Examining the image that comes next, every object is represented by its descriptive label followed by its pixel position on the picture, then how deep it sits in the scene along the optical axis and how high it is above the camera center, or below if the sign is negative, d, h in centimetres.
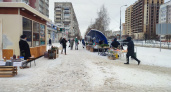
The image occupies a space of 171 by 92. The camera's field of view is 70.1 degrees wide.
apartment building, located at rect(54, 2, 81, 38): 7829 +1925
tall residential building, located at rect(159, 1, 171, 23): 7424 +1938
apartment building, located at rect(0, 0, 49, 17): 4673 +1607
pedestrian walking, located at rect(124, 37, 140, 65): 777 -28
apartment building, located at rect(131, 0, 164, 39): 8526 +2047
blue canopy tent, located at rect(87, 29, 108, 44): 1515 +103
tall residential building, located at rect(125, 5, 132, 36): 11174 +2248
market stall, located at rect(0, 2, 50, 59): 694 +115
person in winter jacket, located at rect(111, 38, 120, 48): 1113 -2
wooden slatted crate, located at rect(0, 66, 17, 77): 502 -111
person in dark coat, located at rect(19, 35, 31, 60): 652 -21
